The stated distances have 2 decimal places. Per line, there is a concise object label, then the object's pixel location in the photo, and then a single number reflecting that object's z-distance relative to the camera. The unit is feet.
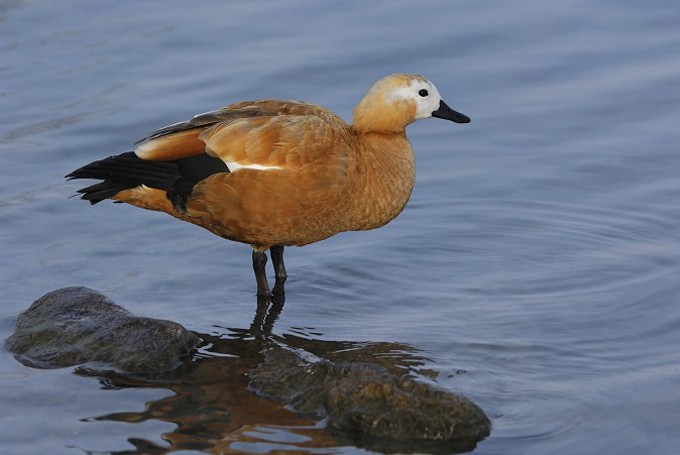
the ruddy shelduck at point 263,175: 51.98
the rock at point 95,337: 46.52
